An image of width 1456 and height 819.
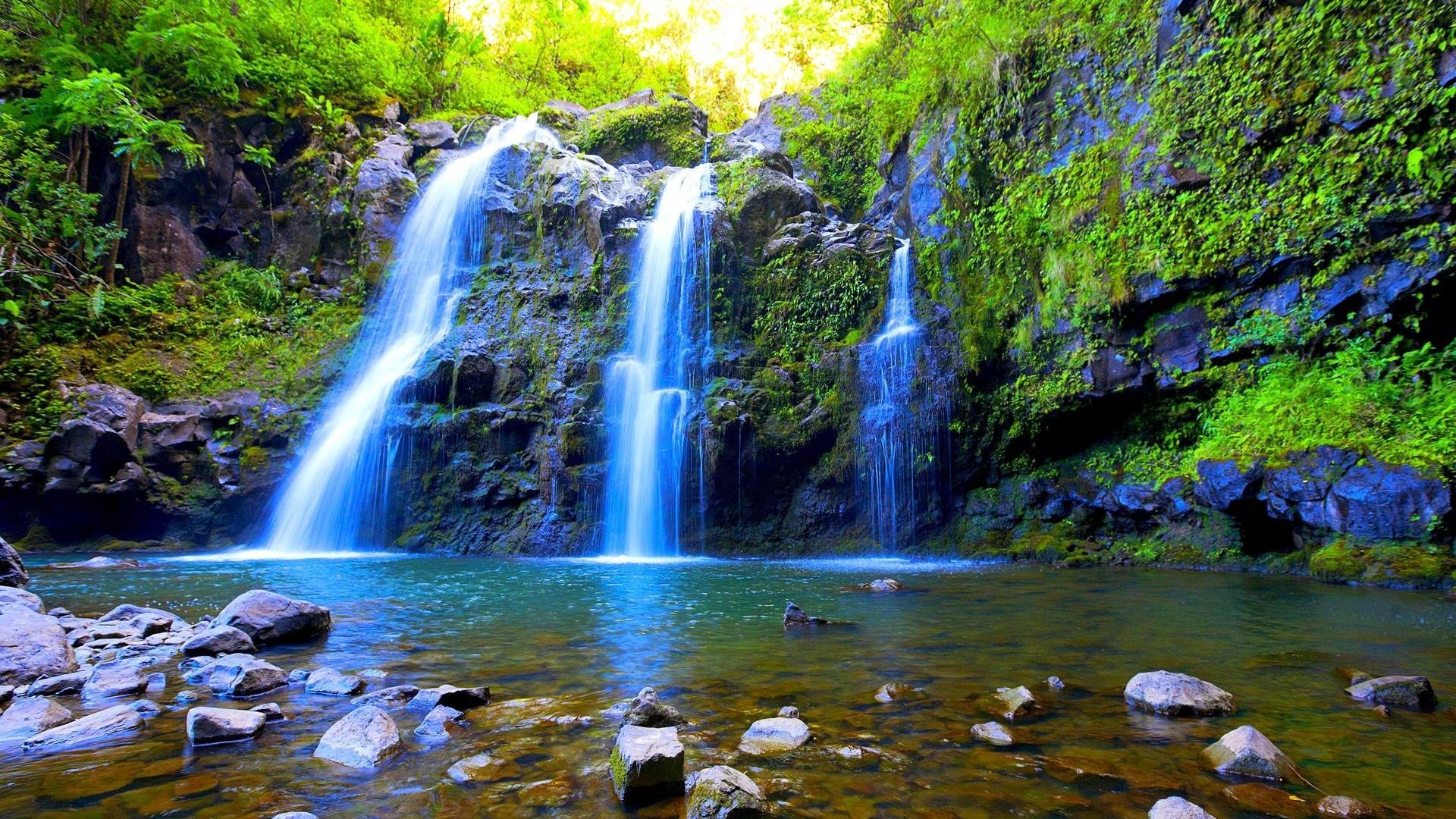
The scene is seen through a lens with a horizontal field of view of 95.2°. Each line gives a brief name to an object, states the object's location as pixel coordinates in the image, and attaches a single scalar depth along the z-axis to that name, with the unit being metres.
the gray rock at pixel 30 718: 3.09
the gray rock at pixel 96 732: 2.99
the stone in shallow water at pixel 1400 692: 3.41
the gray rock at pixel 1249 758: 2.59
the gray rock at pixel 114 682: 3.82
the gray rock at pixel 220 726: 3.03
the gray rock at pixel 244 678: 3.82
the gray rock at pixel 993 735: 3.02
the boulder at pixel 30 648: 3.97
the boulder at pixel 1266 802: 2.31
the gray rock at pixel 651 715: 3.27
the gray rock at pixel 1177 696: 3.35
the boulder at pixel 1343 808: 2.28
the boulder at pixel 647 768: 2.45
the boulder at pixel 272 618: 5.20
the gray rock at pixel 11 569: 6.79
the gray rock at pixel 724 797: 2.28
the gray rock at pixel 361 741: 2.84
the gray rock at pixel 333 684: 3.88
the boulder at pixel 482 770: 2.68
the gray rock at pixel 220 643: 4.64
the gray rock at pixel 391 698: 3.65
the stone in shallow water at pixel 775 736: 2.98
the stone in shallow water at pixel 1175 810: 2.17
